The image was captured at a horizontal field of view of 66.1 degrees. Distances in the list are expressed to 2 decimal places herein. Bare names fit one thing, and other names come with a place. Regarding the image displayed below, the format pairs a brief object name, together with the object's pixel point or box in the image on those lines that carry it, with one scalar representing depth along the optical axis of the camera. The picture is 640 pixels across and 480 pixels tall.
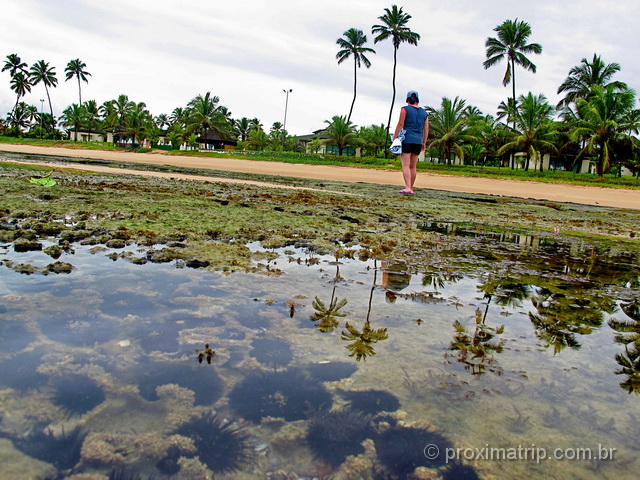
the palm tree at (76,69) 77.38
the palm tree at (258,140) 68.62
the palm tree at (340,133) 47.66
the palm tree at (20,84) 79.62
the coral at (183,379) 1.27
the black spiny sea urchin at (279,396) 1.22
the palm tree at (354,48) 51.75
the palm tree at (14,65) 78.38
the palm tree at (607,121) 33.59
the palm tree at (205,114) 59.81
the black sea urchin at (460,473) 1.04
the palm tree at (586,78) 44.94
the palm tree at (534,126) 38.18
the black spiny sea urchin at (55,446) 1.00
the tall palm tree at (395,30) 47.47
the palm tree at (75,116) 73.56
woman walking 8.41
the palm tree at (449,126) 39.94
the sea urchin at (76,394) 1.19
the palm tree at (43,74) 77.75
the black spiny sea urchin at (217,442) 1.03
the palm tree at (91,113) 75.44
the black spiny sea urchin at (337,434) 1.09
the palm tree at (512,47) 46.47
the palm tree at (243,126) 92.75
